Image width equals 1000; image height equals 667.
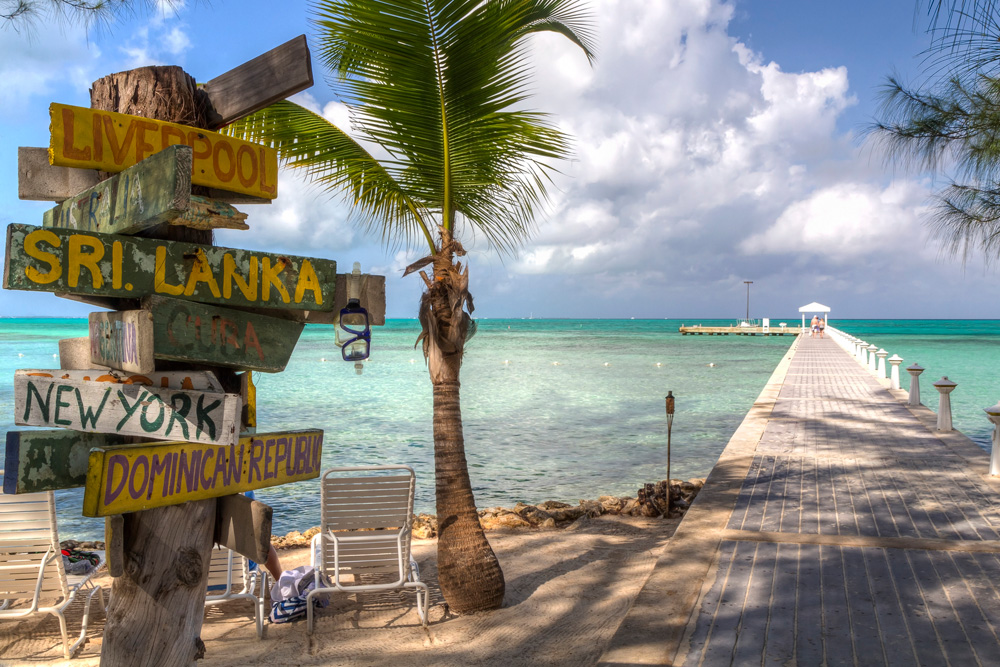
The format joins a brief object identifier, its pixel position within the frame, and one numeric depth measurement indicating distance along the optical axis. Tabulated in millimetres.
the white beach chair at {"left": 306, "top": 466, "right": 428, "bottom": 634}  5400
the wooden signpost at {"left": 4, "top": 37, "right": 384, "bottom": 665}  2012
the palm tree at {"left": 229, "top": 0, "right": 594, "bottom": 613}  5141
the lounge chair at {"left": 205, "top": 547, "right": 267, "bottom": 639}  4945
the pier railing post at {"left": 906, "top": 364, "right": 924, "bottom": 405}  14373
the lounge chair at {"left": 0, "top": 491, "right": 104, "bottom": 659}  4676
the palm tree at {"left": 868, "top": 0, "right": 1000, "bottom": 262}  5883
